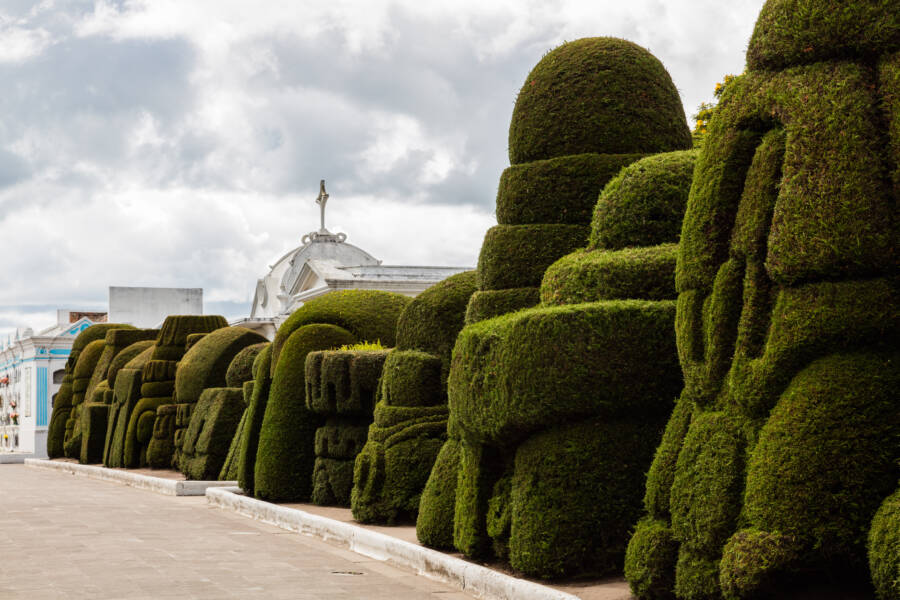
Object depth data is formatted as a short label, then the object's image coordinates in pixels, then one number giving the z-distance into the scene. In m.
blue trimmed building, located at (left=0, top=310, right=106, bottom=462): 47.84
